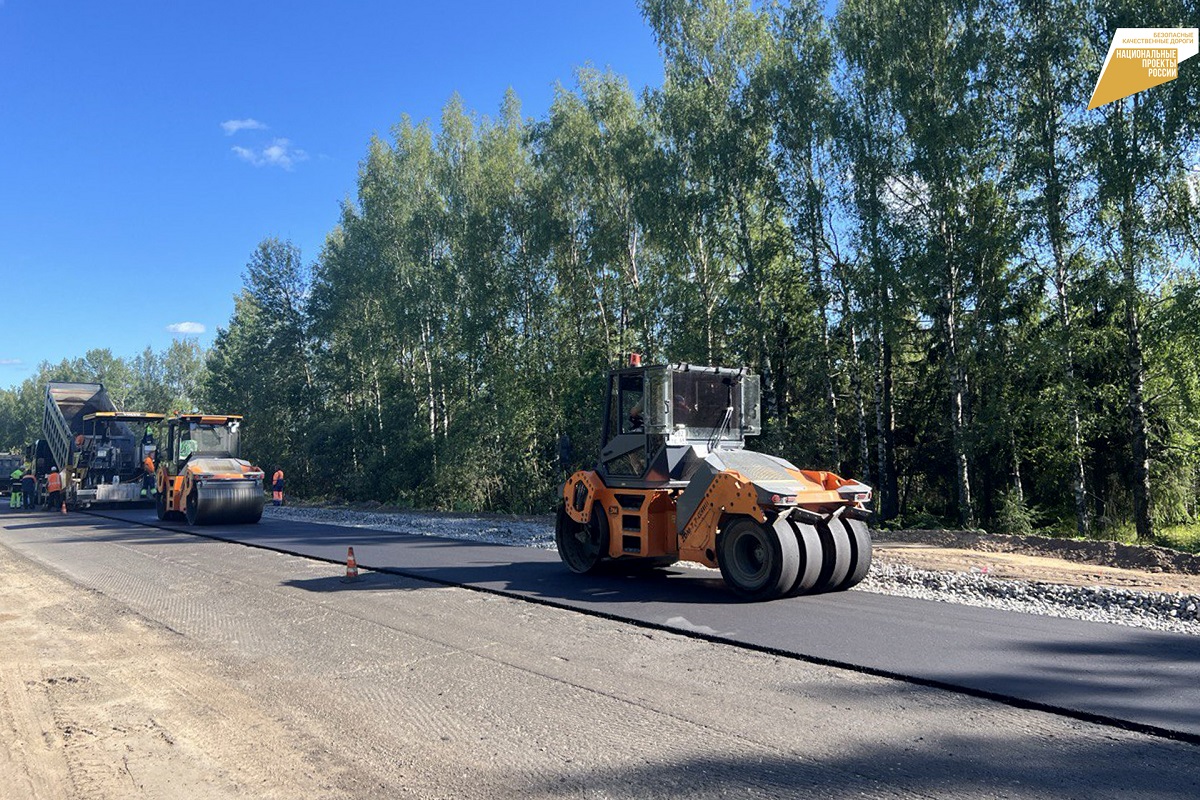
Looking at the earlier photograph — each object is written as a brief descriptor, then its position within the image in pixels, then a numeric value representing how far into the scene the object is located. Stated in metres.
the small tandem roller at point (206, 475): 17.78
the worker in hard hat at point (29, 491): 27.19
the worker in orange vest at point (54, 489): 24.59
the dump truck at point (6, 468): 39.84
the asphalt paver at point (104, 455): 23.08
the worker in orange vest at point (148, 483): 23.32
